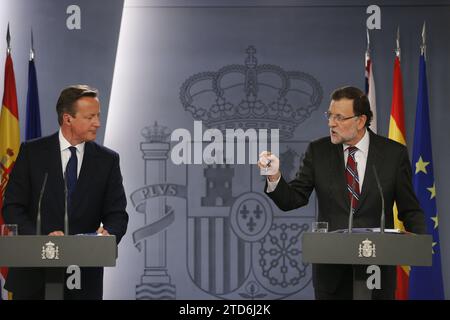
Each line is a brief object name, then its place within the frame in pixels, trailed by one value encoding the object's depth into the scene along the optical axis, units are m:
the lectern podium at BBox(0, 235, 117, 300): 7.19
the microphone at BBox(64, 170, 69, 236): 7.50
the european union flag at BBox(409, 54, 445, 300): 12.52
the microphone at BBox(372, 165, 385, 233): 7.18
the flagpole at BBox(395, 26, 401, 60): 13.10
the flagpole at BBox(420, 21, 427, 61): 12.96
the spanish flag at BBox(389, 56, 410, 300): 12.91
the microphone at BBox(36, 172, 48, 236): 7.53
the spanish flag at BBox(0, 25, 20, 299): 12.70
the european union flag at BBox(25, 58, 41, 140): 12.76
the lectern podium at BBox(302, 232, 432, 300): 7.02
